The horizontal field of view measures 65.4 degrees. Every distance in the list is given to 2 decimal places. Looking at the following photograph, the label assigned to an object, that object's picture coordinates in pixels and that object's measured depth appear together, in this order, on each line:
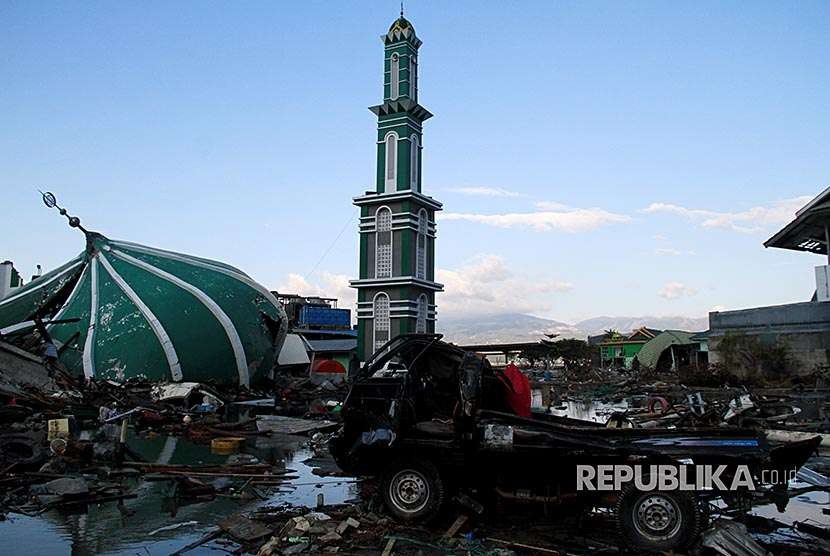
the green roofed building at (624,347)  72.32
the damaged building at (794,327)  30.56
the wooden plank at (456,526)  7.16
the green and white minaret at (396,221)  36.16
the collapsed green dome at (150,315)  26.72
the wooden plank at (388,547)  6.47
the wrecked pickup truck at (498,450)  6.54
